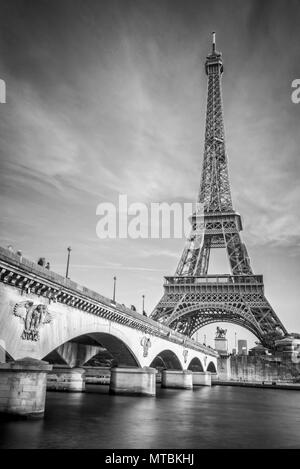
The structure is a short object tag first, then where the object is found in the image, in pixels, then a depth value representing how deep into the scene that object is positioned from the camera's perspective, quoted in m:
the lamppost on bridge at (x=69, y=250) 32.23
